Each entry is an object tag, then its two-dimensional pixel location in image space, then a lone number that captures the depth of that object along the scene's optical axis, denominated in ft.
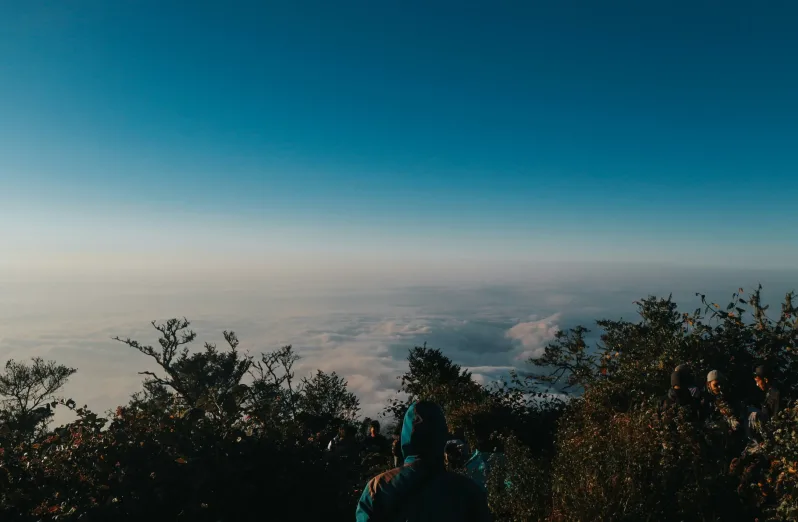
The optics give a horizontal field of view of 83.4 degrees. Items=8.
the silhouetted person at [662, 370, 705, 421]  22.40
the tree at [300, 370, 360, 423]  59.52
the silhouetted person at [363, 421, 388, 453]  27.23
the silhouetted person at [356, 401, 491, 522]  8.52
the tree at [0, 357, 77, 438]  99.09
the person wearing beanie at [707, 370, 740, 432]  20.67
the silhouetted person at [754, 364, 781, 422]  20.80
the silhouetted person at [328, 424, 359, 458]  15.80
